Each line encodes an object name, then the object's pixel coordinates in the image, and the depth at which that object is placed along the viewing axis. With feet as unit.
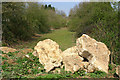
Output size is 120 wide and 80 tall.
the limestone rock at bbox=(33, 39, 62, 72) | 16.20
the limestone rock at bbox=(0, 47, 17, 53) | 21.03
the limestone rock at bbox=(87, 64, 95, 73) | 15.05
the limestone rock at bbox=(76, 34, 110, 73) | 15.43
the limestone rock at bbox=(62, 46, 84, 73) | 15.09
